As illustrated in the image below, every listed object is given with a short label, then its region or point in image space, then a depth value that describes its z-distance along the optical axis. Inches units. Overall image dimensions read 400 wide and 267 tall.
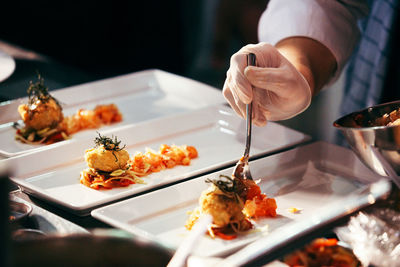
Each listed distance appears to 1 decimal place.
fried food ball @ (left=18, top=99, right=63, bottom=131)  45.0
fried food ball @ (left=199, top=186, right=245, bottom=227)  34.5
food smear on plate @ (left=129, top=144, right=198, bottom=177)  40.9
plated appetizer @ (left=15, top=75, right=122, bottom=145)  45.0
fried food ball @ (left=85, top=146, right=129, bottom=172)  39.9
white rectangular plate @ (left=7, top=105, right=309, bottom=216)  38.3
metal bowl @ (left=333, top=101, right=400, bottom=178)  33.1
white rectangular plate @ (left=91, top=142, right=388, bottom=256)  34.8
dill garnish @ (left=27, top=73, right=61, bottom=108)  45.5
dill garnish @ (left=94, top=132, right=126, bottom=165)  40.3
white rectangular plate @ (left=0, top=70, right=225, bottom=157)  49.9
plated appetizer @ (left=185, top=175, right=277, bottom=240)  34.5
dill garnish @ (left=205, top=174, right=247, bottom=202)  34.9
